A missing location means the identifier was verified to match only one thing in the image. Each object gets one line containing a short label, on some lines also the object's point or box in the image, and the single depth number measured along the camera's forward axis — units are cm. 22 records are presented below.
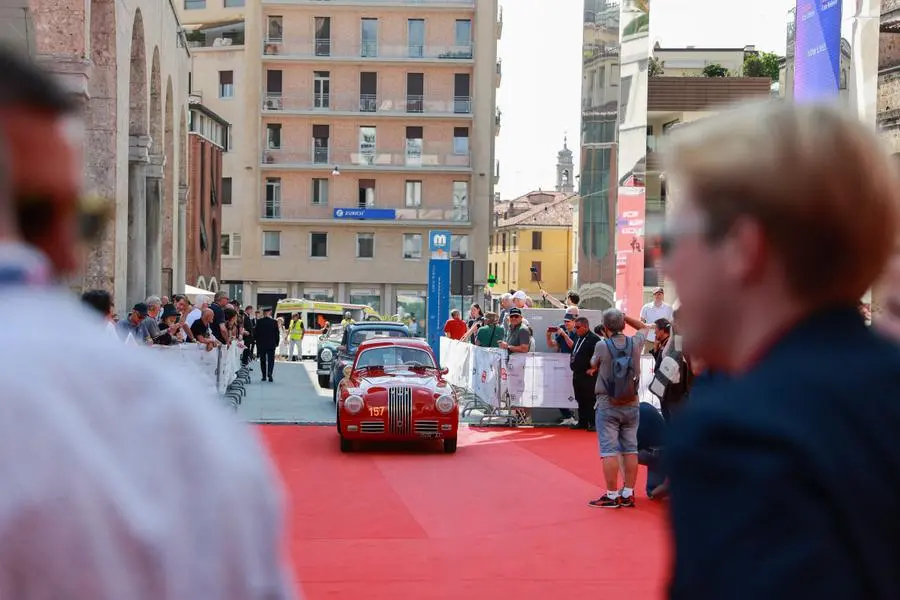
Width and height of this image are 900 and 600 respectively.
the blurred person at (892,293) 324
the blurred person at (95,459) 154
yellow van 6144
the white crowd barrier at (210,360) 1994
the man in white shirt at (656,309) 2072
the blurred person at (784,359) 165
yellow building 12656
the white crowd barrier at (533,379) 2241
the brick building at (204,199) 6078
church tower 18688
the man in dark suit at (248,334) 4142
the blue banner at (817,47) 1669
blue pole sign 3275
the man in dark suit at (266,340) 3469
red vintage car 1806
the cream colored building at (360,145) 7512
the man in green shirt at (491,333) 2430
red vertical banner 2438
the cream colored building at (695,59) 7612
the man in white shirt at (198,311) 2497
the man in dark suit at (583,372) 2014
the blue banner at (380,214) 7538
